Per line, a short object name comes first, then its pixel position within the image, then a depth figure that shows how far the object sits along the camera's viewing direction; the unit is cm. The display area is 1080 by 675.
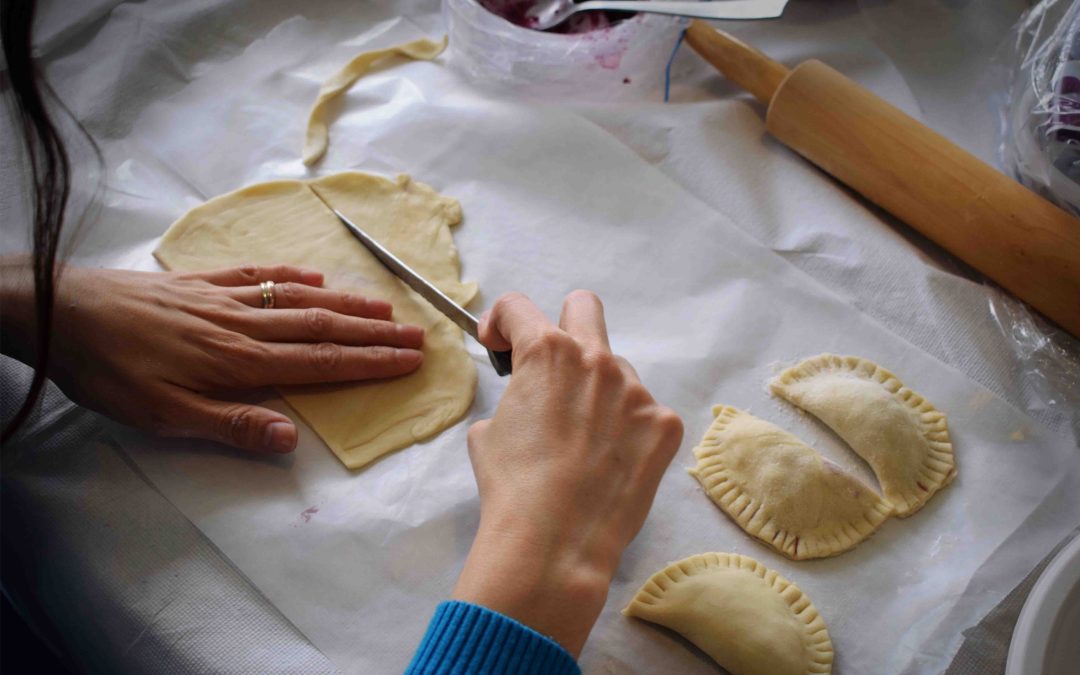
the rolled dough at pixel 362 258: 61
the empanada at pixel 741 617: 53
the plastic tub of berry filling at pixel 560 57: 75
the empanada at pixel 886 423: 59
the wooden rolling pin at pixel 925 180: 64
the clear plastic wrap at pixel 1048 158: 63
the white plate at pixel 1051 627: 50
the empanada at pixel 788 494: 57
